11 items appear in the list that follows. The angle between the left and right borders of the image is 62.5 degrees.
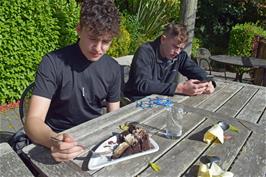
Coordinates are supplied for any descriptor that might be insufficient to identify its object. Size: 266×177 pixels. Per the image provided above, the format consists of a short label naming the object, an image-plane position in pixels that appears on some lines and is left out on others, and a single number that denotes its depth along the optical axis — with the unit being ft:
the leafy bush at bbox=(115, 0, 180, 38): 17.29
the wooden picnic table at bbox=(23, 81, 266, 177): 3.47
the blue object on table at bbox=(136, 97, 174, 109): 5.42
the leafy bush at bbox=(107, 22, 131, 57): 13.40
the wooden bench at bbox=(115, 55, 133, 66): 11.19
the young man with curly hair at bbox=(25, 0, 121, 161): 4.41
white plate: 3.43
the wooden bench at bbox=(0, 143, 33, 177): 3.22
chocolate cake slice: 3.70
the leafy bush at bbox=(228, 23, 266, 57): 18.27
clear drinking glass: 4.38
